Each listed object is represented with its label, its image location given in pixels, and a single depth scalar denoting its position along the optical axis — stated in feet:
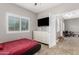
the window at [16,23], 7.35
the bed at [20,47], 6.66
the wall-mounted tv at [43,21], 8.33
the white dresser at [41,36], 8.35
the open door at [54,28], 8.13
